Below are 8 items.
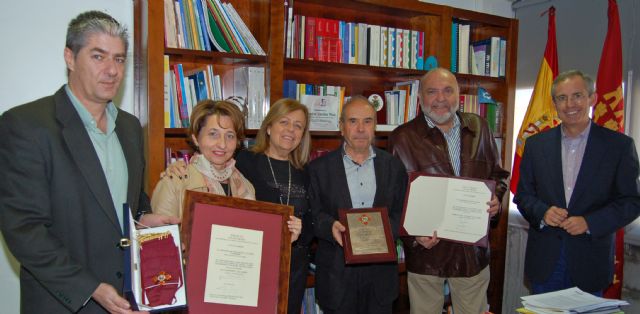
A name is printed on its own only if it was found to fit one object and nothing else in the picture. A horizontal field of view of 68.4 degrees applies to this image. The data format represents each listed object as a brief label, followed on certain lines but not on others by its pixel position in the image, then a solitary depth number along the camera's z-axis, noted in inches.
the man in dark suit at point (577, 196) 103.3
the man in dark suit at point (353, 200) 101.2
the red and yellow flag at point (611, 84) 141.5
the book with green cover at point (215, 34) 119.4
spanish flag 158.4
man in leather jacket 112.0
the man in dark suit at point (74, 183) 62.7
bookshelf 107.9
